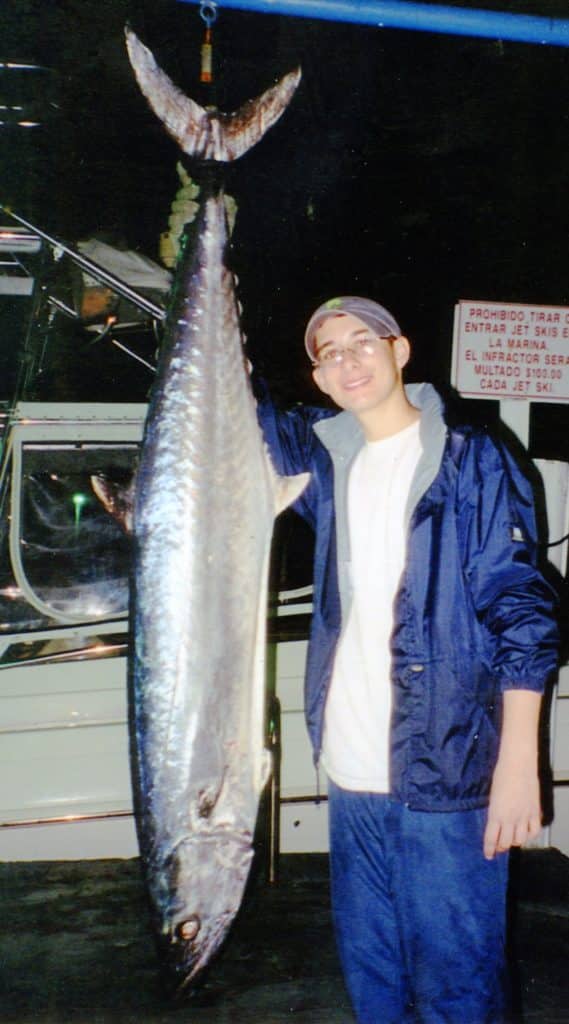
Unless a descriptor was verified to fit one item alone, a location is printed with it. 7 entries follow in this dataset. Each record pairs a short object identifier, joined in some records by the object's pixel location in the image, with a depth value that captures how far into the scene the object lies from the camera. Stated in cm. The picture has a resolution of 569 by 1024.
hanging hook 169
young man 154
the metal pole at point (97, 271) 236
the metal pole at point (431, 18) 192
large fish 167
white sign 314
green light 290
